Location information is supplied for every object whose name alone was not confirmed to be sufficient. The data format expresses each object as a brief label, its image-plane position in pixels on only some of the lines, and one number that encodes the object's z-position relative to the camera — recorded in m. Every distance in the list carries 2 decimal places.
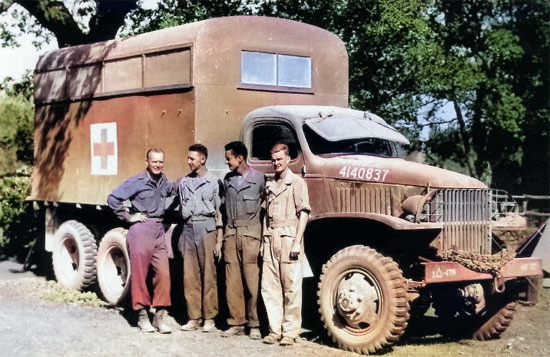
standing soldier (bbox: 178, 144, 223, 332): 8.03
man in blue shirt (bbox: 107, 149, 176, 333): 8.13
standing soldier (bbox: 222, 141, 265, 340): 7.77
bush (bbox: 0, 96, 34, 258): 14.67
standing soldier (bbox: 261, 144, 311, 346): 7.50
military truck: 7.54
